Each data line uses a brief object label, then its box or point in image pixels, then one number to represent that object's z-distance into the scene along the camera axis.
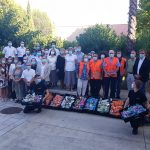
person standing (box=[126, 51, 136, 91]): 5.89
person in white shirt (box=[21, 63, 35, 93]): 6.13
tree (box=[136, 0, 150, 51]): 12.83
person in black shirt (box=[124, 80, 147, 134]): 4.47
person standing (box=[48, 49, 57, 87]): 6.77
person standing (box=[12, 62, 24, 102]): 6.27
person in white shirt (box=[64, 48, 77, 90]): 6.54
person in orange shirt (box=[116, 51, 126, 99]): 5.99
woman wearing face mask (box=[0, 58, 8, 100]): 6.49
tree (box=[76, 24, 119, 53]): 8.82
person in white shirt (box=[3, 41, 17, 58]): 7.89
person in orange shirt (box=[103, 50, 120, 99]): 5.87
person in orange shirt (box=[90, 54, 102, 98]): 5.98
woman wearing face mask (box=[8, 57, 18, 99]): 6.42
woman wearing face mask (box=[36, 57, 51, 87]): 6.47
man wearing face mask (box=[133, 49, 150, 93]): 5.56
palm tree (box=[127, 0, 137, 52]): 7.46
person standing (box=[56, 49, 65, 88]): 6.71
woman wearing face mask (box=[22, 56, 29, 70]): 6.44
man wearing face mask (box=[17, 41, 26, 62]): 7.91
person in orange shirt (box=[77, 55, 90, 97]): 6.08
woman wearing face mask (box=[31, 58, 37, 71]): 6.71
